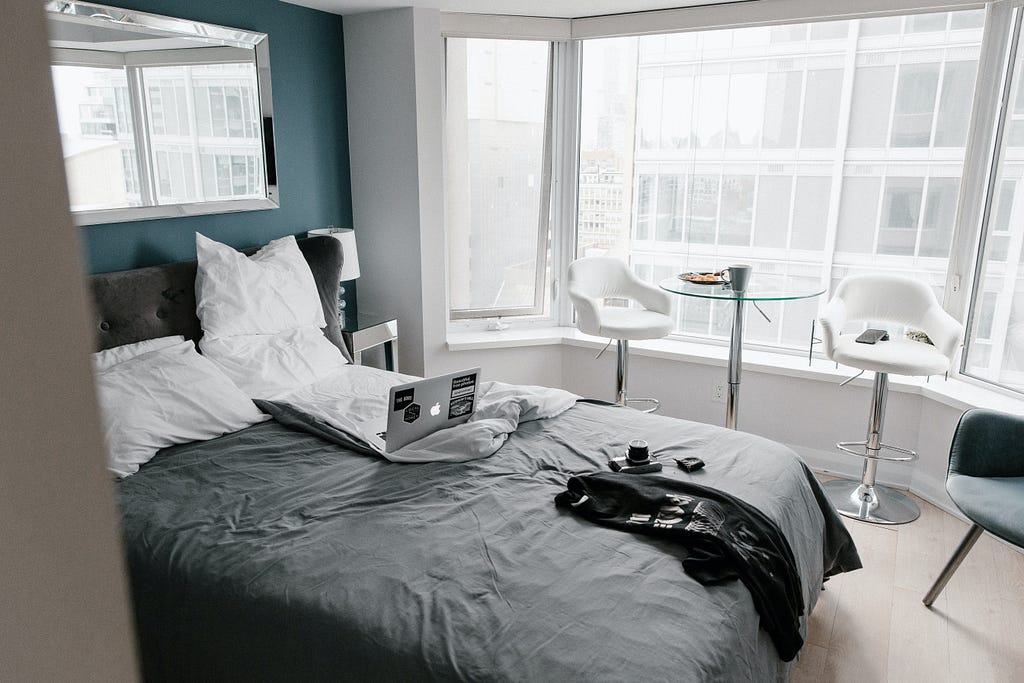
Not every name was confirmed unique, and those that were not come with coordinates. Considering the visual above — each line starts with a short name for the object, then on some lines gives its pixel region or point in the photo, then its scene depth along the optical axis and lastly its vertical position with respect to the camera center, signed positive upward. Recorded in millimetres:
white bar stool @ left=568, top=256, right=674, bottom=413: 4020 -703
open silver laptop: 2598 -804
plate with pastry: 3885 -500
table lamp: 4059 -409
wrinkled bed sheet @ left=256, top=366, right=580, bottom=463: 2650 -902
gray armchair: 2697 -1028
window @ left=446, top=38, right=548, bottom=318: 4539 +6
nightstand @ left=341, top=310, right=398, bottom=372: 4023 -839
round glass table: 3594 -534
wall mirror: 3008 +263
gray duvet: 1686 -985
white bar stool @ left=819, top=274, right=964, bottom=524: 3430 -767
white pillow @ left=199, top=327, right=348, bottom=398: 3115 -771
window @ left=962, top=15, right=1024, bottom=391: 3494 -425
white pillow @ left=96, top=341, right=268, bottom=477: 2514 -794
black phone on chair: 3646 -738
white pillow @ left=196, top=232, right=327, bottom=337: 3217 -500
